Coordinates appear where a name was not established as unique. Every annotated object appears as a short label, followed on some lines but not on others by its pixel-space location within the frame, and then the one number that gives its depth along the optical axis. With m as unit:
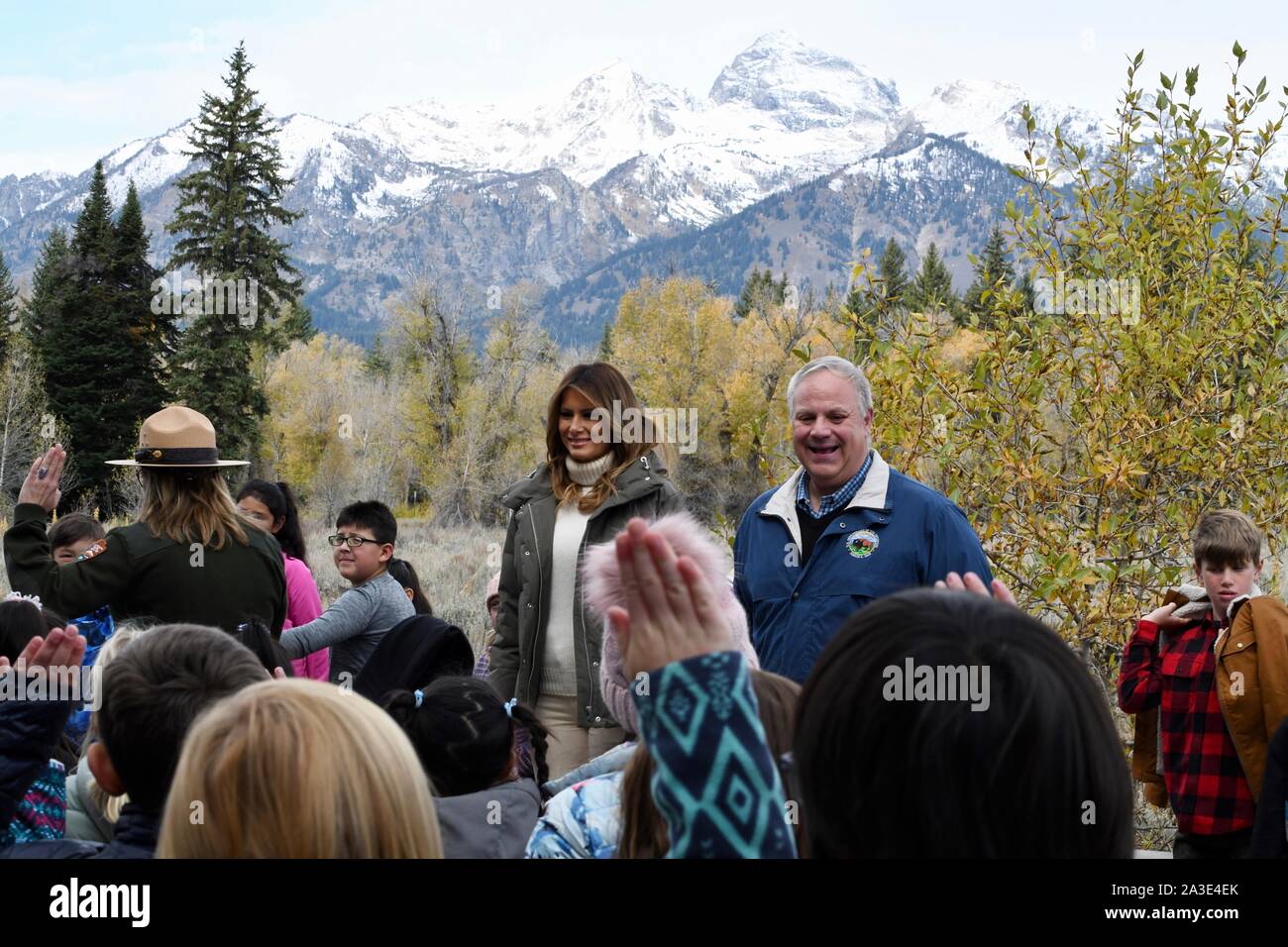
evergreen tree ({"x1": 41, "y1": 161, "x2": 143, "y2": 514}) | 36.00
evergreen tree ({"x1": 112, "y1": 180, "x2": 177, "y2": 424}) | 35.72
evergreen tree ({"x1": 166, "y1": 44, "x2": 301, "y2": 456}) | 32.34
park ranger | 3.76
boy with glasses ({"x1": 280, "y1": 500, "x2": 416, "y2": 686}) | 4.99
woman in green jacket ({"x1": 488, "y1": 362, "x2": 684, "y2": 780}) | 4.21
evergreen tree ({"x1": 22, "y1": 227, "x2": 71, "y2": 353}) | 38.88
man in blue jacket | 3.67
